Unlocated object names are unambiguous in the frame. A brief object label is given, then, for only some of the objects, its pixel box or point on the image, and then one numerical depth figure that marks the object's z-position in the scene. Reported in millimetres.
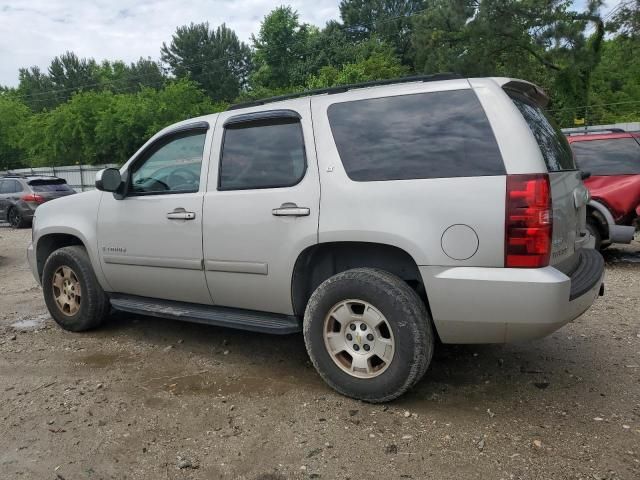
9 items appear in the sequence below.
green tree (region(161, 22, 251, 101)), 59594
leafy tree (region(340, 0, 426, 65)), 51094
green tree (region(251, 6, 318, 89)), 46719
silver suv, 2945
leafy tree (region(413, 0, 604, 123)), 23203
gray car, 15852
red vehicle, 7395
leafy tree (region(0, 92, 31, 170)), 40000
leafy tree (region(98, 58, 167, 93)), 65825
